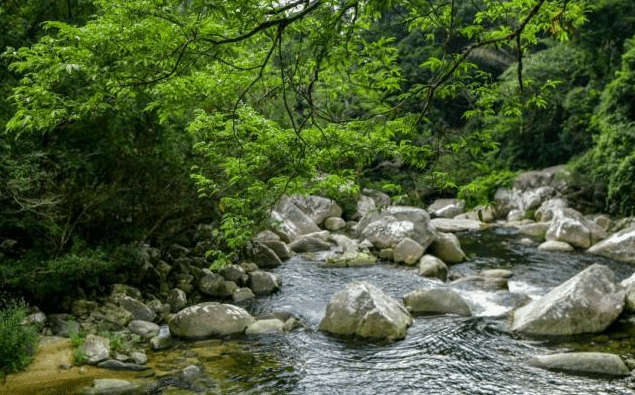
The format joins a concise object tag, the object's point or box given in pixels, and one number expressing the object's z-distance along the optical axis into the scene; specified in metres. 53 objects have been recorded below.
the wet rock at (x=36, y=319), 8.25
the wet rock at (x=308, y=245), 16.11
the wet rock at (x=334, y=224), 20.83
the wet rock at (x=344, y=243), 15.24
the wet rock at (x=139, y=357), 7.69
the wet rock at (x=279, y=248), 14.82
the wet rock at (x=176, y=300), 10.37
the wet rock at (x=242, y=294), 11.08
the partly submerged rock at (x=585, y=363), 6.76
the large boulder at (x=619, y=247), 13.53
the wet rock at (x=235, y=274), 11.93
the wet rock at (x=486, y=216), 21.96
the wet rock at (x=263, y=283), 11.61
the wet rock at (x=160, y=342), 8.31
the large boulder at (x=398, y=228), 14.97
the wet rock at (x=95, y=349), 7.59
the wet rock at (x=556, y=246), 15.12
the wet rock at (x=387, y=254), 14.61
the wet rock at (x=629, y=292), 9.02
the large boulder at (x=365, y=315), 8.48
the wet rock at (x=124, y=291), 10.15
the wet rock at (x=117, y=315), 9.14
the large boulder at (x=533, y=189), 21.83
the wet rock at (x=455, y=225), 19.86
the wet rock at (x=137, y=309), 9.66
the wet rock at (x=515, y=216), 21.56
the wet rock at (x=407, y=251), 14.03
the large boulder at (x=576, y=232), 15.41
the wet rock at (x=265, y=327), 9.05
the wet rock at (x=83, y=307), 9.27
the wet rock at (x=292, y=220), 17.41
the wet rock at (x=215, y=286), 11.30
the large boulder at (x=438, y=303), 9.75
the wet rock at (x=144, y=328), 8.88
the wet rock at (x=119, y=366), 7.43
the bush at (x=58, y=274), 8.30
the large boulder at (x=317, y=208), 21.30
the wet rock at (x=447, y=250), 14.43
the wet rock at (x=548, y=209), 20.08
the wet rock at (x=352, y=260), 14.05
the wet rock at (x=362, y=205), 23.19
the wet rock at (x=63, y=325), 8.34
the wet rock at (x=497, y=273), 12.20
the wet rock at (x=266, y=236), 15.14
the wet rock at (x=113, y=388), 6.55
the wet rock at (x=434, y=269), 12.57
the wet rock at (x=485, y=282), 11.18
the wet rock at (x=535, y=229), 17.93
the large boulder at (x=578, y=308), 8.31
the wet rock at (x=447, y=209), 24.27
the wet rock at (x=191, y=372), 7.09
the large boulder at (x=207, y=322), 8.81
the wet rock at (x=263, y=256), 13.97
